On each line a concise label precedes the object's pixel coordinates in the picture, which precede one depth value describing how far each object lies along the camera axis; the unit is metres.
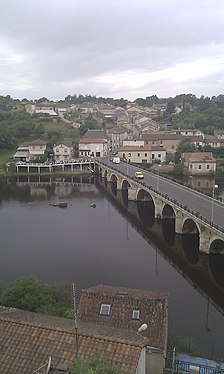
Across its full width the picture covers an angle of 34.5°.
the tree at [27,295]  19.17
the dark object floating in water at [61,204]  54.47
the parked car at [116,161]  80.56
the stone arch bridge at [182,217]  33.22
